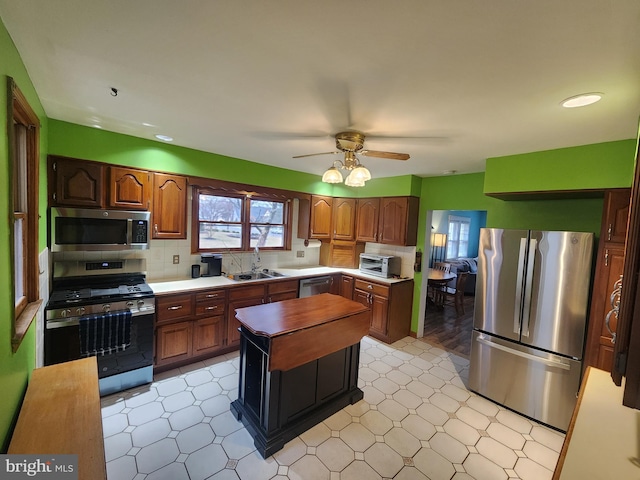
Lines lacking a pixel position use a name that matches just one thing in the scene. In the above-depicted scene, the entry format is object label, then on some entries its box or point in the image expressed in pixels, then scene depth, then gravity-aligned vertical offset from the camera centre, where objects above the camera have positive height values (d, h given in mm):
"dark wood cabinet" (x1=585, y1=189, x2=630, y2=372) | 2135 -264
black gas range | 2318 -945
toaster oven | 4172 -573
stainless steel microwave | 2496 -151
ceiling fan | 2225 +676
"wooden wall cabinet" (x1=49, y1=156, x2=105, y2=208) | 2463 +276
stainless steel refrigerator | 2332 -773
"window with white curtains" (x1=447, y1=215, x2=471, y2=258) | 7492 -150
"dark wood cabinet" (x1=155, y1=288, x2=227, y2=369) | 2857 -1184
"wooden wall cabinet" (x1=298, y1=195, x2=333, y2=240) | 4477 +122
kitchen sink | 3657 -748
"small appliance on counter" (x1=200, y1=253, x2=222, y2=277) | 3598 -572
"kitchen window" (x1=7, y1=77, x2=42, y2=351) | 1515 -5
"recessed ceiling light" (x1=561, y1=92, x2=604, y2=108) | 1512 +781
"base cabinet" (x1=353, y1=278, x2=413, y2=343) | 3930 -1136
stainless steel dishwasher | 4012 -919
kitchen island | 2053 -1174
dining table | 5051 -899
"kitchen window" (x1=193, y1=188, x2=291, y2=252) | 3597 -9
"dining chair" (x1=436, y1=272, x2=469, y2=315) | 5217 -1259
